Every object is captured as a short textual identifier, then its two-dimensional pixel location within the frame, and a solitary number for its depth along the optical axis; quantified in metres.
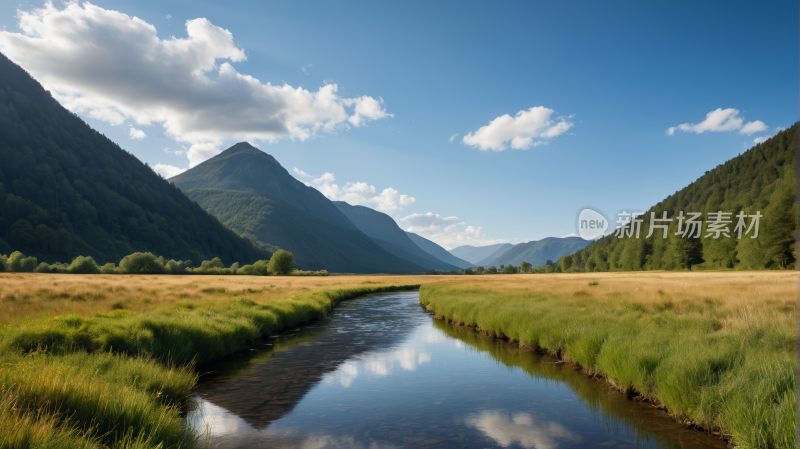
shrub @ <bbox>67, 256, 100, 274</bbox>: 98.56
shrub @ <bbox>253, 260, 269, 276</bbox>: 130.62
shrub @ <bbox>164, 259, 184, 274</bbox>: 119.31
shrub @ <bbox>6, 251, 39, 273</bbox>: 97.12
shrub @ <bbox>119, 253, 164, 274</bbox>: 108.44
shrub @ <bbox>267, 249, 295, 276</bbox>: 128.88
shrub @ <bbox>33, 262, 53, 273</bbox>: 100.40
